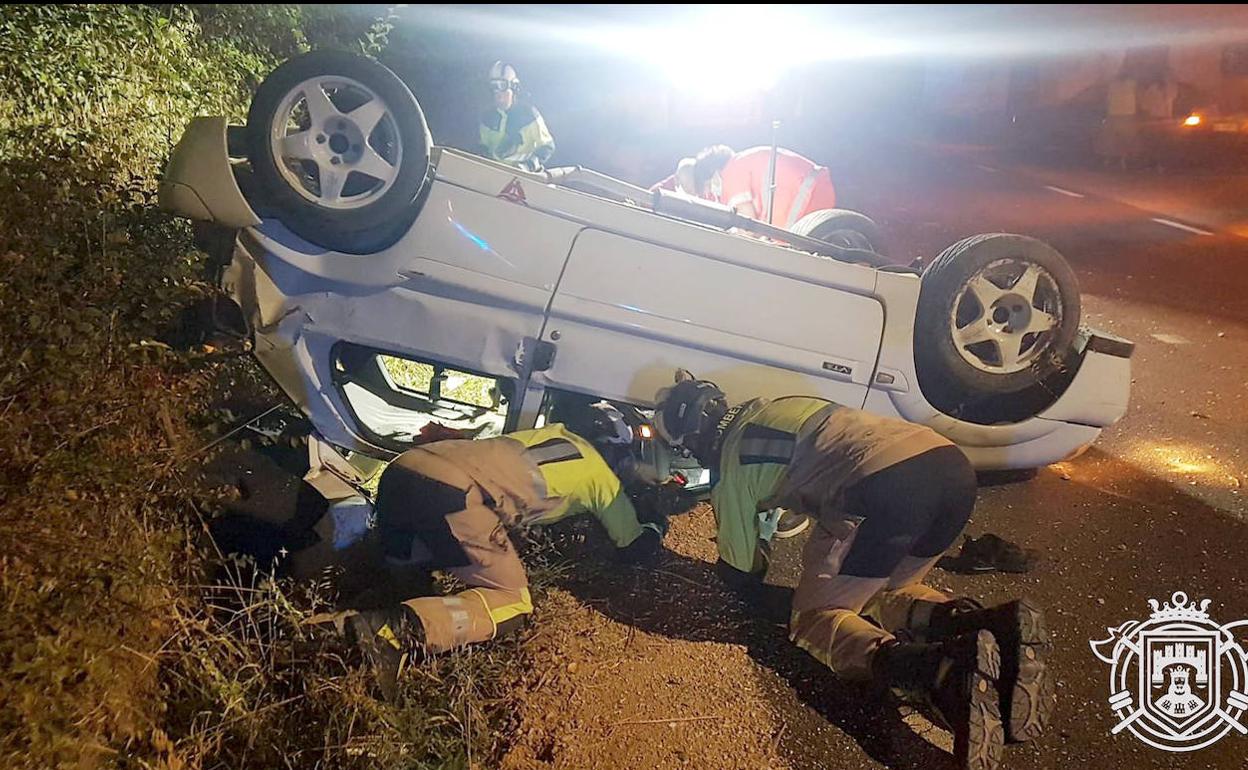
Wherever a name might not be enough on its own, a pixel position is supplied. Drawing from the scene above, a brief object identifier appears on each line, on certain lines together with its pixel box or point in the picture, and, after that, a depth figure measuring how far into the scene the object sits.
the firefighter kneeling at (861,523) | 2.52
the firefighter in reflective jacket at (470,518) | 2.69
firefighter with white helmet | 7.02
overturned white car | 3.26
